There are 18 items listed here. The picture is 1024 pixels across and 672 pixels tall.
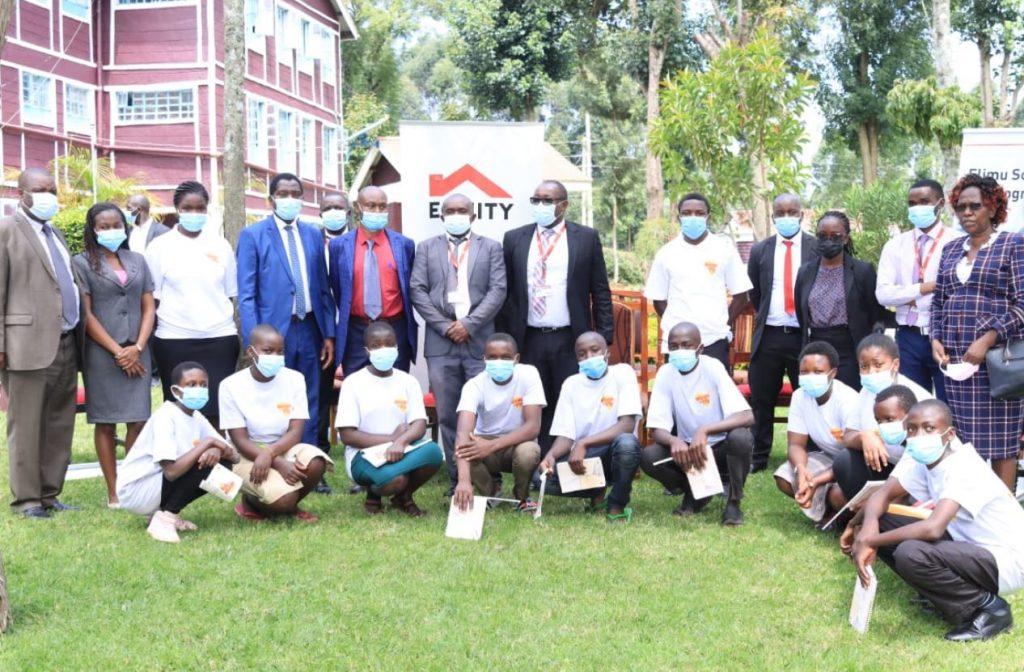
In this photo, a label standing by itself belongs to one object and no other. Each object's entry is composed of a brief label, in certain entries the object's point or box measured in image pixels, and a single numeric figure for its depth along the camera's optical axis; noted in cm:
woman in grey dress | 792
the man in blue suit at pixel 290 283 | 844
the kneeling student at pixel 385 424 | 771
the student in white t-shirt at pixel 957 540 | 524
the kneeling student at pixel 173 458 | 714
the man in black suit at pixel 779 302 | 900
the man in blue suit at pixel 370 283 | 861
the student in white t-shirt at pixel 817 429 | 715
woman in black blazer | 856
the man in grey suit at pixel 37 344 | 756
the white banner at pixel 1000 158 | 859
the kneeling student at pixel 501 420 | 770
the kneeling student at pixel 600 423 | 769
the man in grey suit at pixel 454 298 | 837
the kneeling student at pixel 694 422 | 758
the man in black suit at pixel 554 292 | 845
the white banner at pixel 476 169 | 973
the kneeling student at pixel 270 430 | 745
